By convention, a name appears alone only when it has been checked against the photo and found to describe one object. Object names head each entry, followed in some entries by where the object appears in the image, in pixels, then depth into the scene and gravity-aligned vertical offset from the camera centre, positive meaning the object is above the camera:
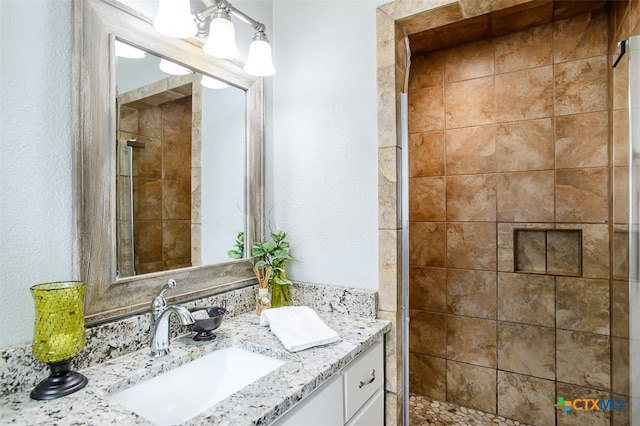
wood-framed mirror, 0.96 +0.17
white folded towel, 1.09 -0.41
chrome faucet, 1.02 -0.33
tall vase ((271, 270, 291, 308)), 1.48 -0.35
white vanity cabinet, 0.90 -0.57
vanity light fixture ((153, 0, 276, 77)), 1.04 +0.63
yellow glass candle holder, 0.80 -0.29
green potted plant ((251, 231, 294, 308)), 1.48 -0.24
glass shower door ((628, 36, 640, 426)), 1.38 -0.06
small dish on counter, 1.14 -0.37
